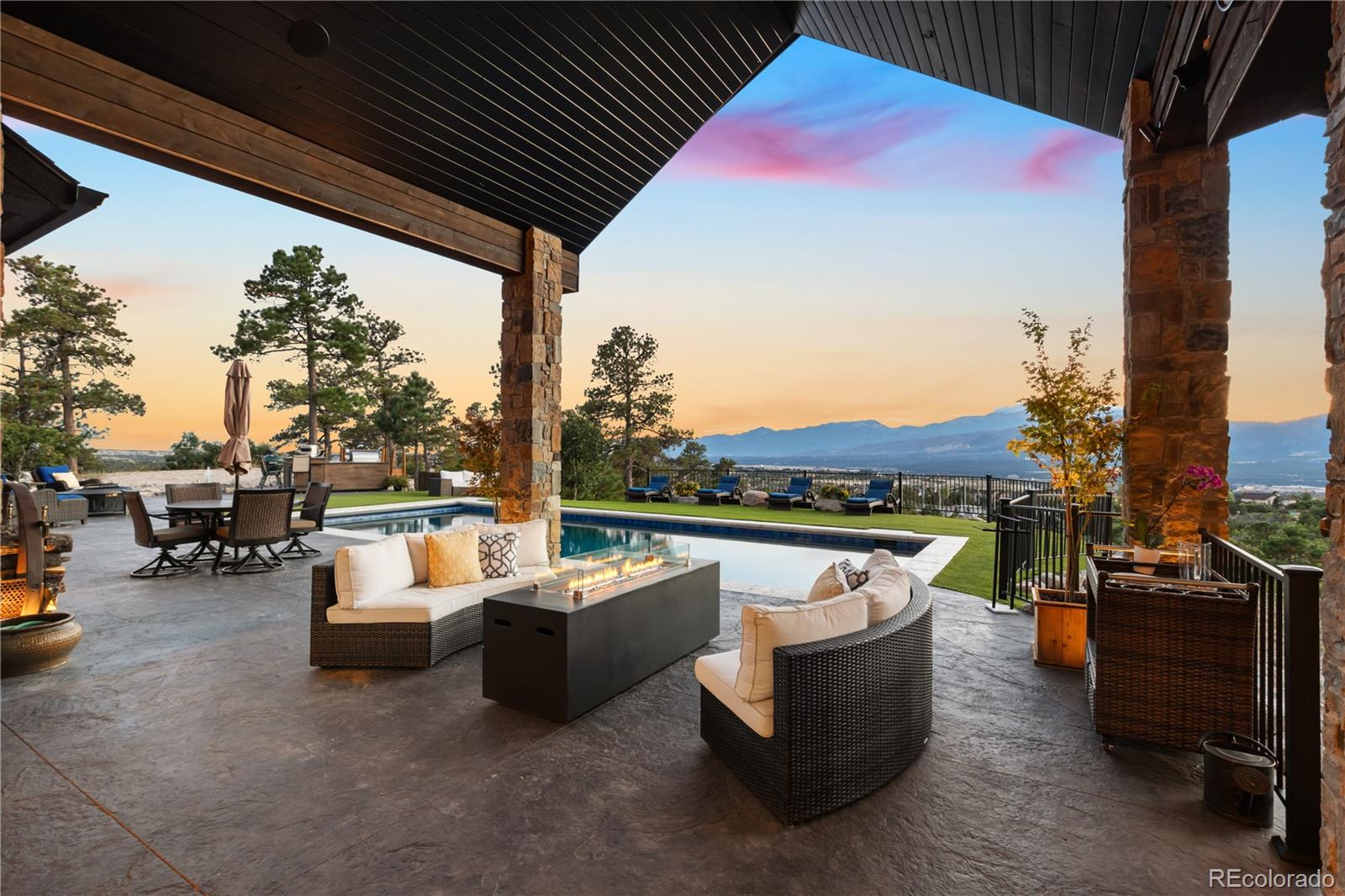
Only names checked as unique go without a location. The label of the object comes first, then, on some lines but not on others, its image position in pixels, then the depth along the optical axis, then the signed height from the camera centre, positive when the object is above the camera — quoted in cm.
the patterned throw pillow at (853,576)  298 -62
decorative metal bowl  358 -122
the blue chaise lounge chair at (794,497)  1409 -103
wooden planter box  389 -117
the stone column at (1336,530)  151 -18
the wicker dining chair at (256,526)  646 -86
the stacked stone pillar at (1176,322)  393 +91
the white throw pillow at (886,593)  266 -64
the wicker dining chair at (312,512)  764 -82
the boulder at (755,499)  1472 -114
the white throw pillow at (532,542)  497 -77
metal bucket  225 -126
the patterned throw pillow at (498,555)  460 -81
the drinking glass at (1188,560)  312 -55
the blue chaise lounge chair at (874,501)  1274 -102
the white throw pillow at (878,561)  315 -58
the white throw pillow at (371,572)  387 -83
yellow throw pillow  431 -80
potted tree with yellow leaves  393 +13
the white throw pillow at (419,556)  441 -79
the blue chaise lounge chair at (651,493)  1566 -106
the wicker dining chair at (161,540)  633 -100
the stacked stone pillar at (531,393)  673 +68
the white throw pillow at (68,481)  1077 -61
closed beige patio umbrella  682 +40
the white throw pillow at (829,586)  289 -65
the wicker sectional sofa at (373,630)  384 -117
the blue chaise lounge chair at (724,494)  1502 -105
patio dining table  659 -71
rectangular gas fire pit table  310 -108
